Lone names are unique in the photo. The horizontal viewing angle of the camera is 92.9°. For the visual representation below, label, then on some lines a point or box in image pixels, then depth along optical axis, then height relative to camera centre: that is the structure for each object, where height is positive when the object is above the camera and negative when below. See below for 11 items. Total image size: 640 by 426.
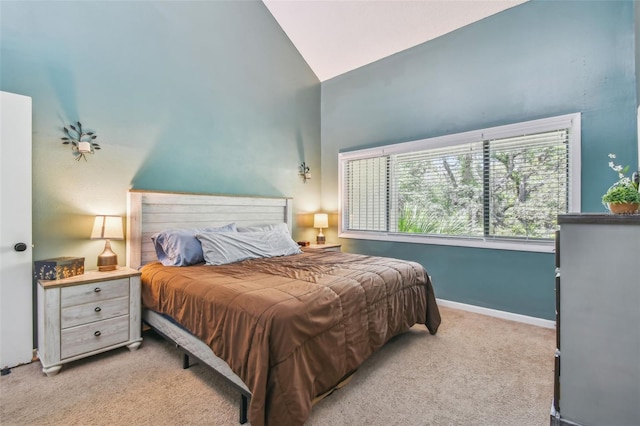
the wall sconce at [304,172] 4.77 +0.63
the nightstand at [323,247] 4.08 -0.49
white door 2.19 -0.14
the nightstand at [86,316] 2.14 -0.78
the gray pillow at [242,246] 2.83 -0.34
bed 1.50 -0.62
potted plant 1.50 +0.07
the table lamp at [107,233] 2.55 -0.17
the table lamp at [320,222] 4.69 -0.15
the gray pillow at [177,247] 2.75 -0.33
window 3.07 +0.31
